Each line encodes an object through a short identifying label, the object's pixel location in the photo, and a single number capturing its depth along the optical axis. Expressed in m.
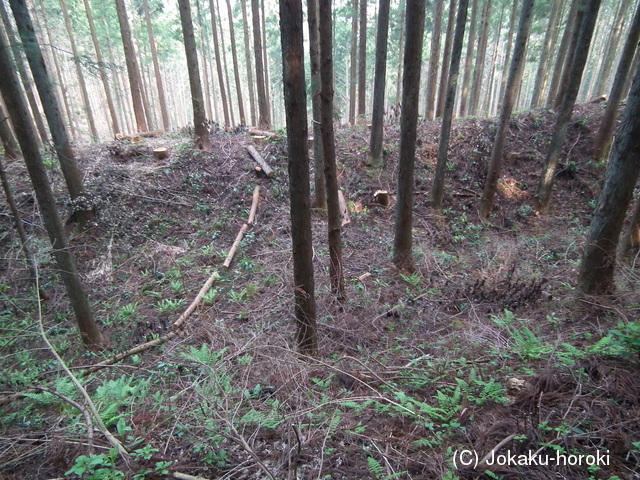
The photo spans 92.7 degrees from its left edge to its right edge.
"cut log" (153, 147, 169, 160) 11.09
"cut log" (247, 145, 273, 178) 11.47
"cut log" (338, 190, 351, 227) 9.75
